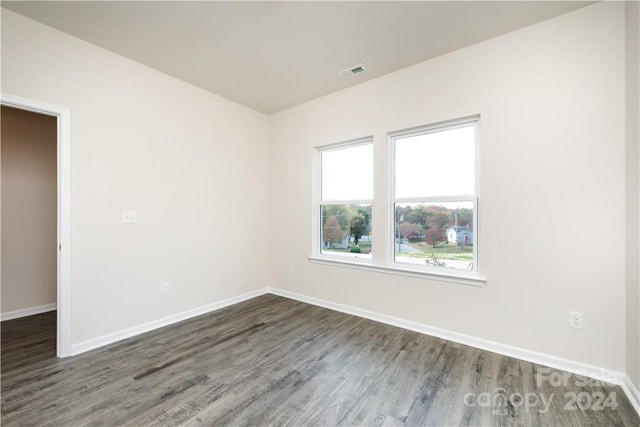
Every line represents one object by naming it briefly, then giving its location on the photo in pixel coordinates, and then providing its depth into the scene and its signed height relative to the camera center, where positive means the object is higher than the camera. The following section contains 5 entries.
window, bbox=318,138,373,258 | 3.38 +0.19
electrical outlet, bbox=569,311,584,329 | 2.05 -0.83
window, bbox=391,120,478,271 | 2.65 +0.17
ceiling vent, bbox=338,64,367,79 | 2.88 +1.58
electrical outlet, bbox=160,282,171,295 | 3.01 -0.86
